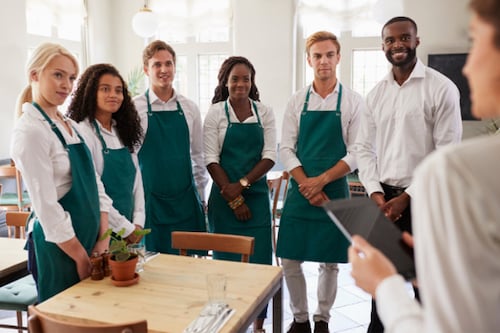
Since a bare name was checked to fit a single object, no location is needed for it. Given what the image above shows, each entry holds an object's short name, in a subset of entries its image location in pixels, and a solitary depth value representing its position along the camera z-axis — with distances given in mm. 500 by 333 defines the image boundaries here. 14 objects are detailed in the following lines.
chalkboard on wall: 5609
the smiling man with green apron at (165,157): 2854
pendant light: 5770
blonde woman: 1880
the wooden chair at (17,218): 2730
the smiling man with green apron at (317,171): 2801
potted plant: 1749
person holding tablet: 597
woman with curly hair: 2428
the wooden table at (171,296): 1494
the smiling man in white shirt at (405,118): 2361
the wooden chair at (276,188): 4144
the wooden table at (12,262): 2033
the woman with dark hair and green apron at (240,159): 2900
